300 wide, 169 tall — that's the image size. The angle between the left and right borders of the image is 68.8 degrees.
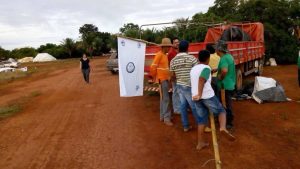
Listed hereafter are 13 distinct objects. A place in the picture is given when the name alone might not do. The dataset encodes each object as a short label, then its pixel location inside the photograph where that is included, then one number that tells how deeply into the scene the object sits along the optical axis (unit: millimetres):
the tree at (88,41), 40214
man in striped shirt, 4076
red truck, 5975
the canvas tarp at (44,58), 40084
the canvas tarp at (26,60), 41706
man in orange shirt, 4637
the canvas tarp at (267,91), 5779
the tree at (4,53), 43750
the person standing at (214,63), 4537
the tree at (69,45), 40691
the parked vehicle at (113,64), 13131
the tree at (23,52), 48485
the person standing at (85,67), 10527
